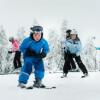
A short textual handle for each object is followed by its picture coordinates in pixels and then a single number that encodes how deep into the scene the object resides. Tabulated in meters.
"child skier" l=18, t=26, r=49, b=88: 5.77
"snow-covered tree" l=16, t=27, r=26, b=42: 34.52
